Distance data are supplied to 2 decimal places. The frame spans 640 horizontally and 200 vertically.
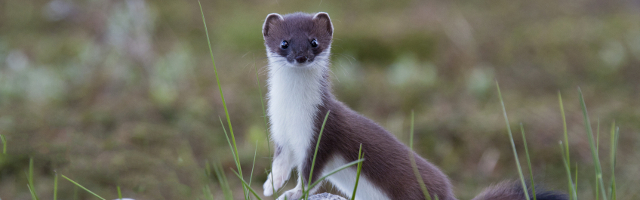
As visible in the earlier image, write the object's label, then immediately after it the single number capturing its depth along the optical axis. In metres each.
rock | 5.78
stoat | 5.48
